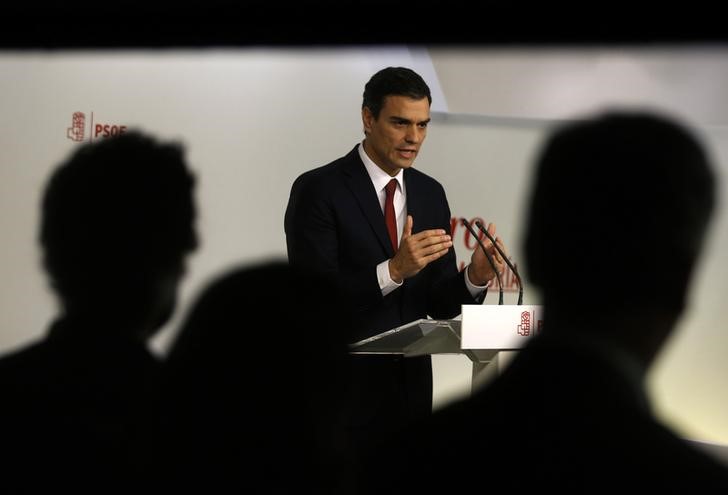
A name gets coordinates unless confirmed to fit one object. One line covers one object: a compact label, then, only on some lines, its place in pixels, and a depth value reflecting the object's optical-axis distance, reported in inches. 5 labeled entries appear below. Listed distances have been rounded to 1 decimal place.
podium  224.4
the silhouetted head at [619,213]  186.5
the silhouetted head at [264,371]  191.3
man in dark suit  232.9
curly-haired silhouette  193.5
